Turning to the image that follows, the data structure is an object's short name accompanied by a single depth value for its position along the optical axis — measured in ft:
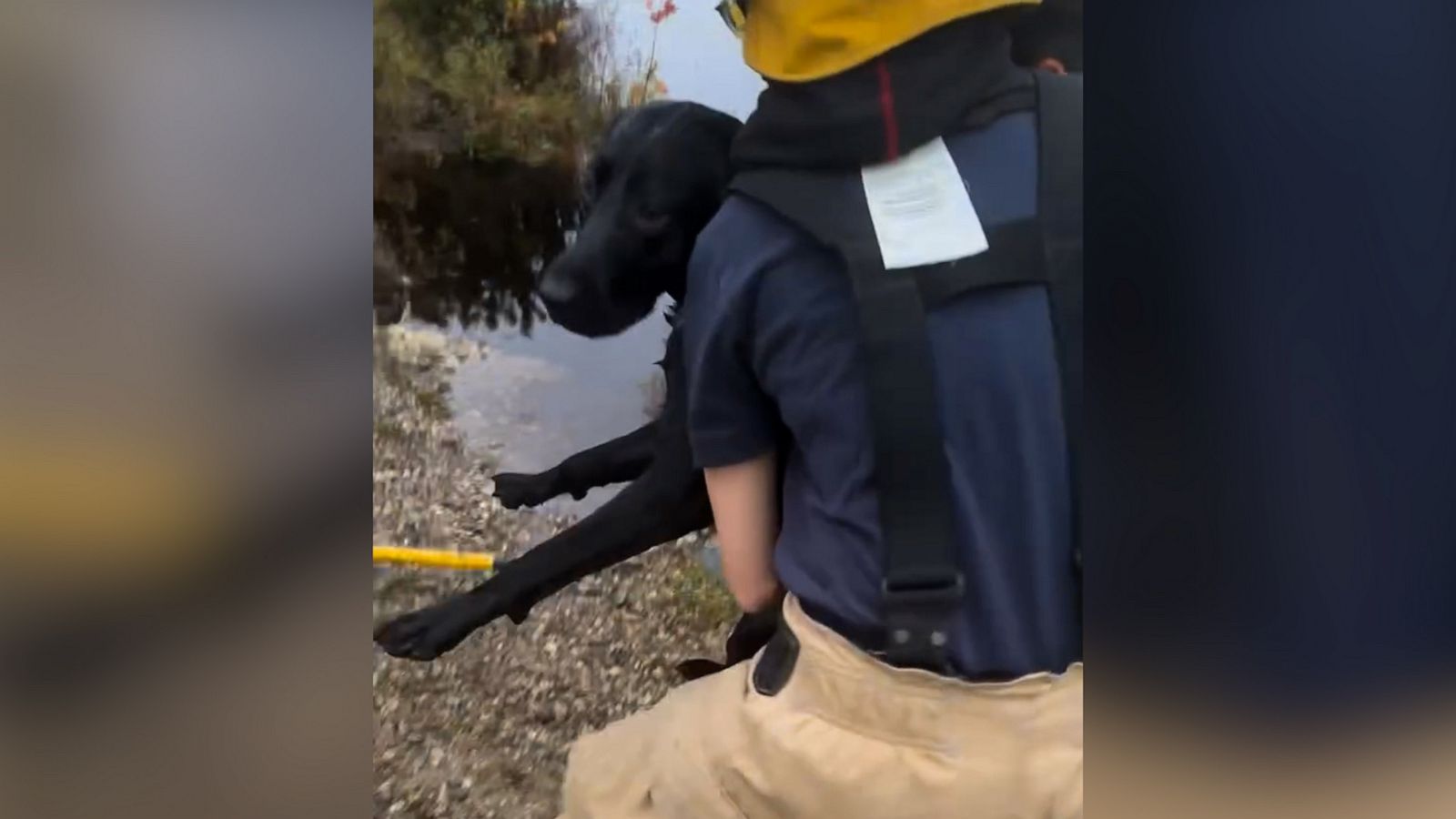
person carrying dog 3.17
